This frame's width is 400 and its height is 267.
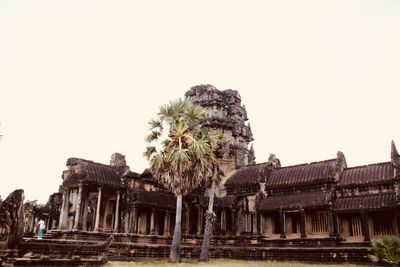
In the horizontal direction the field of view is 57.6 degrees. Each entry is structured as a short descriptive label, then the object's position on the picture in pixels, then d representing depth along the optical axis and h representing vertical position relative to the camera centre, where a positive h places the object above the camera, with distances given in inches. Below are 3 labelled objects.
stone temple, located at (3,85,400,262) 1050.7 +71.5
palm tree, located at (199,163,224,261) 1045.2 +40.6
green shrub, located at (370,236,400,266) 713.6 -25.3
